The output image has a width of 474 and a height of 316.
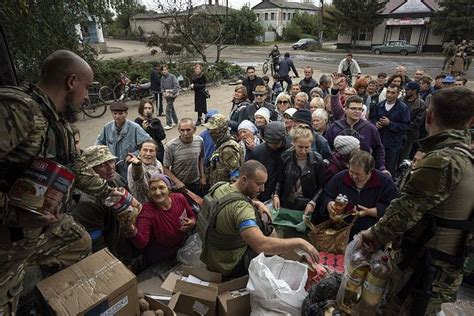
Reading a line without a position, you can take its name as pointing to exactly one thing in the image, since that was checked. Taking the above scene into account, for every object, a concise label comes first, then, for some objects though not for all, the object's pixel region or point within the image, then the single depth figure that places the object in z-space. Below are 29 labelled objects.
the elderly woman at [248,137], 4.27
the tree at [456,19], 27.06
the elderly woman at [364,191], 2.96
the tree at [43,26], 5.68
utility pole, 34.79
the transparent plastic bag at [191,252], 3.01
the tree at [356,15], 32.81
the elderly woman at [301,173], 3.45
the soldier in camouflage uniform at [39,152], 1.59
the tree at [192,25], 16.33
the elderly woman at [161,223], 2.91
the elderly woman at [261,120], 4.79
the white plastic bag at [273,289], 2.15
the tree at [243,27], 41.41
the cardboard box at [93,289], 1.77
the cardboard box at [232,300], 2.31
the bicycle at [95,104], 10.34
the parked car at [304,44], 36.94
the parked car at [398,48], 29.98
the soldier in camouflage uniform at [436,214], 1.77
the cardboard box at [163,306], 2.14
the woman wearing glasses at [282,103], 5.70
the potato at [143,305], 2.19
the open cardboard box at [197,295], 2.32
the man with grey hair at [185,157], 4.01
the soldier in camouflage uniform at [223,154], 3.74
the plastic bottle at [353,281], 2.06
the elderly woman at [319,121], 4.54
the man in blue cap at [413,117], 5.46
